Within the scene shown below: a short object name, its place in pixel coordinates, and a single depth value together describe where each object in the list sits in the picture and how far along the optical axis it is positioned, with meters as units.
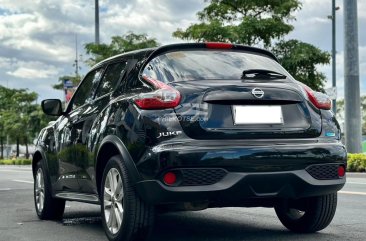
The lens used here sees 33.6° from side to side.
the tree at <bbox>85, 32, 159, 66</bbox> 27.78
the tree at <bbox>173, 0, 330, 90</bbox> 23.50
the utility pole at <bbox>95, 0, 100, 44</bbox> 23.09
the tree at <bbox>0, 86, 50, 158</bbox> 60.09
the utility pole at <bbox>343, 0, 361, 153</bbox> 17.59
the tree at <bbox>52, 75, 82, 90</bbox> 52.58
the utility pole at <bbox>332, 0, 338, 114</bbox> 29.25
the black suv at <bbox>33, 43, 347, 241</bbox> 4.23
